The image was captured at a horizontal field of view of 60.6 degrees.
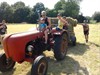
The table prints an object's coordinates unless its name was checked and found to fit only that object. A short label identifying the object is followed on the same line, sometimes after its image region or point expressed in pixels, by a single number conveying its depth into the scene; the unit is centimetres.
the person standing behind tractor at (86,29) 541
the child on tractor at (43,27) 315
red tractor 268
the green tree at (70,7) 2545
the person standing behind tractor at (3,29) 556
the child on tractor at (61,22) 384
